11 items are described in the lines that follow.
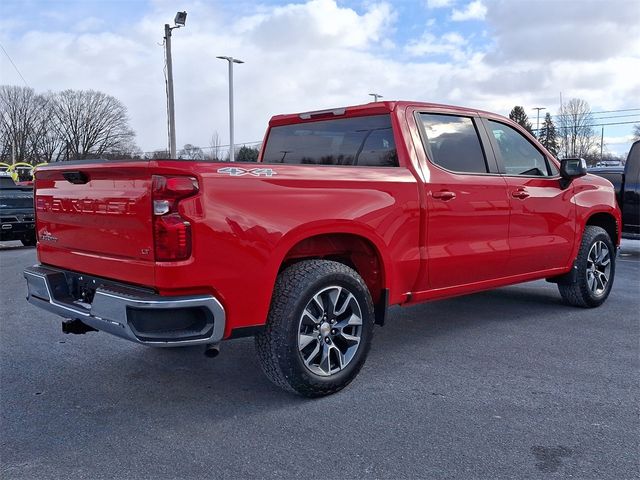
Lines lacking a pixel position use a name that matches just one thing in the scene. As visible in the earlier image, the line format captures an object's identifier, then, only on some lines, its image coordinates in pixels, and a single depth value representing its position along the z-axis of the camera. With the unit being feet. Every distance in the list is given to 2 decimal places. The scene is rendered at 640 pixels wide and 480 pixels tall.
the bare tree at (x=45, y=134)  241.76
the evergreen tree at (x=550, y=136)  214.48
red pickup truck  10.30
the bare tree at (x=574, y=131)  202.59
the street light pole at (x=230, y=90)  84.28
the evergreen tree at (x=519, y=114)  268.41
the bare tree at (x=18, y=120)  233.55
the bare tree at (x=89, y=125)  256.32
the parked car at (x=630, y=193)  32.40
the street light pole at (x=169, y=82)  59.26
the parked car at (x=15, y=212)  42.83
